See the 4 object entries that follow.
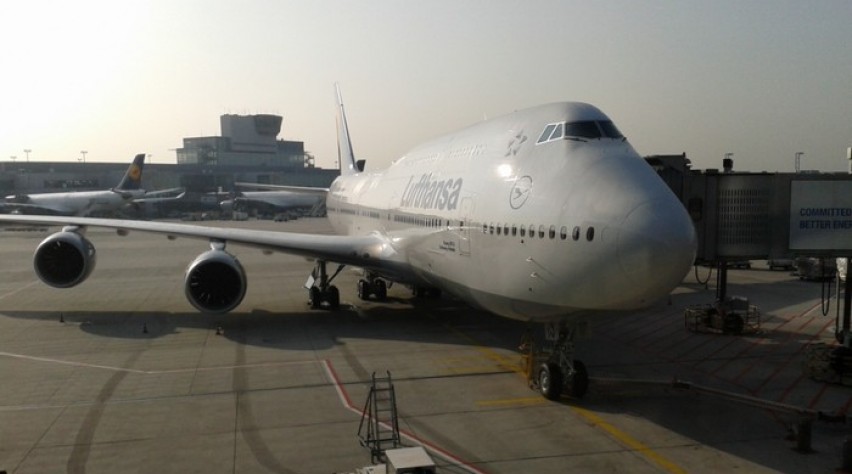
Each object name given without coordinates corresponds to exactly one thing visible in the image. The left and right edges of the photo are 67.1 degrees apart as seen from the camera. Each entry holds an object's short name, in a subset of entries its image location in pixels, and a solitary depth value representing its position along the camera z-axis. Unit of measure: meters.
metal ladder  9.81
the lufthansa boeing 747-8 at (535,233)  9.76
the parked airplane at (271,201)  101.62
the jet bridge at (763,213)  15.02
